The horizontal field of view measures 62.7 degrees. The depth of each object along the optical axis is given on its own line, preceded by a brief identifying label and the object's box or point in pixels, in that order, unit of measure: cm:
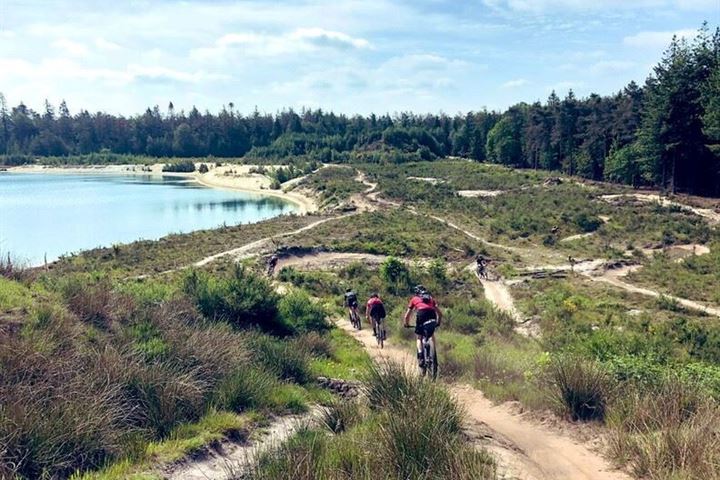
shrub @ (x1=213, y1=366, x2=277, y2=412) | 871
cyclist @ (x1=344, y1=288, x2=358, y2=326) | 1889
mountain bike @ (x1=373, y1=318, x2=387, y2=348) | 1593
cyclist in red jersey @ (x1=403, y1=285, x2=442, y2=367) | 1145
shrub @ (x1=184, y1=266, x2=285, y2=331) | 1450
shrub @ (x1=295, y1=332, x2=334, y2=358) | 1346
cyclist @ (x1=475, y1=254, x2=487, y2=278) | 2964
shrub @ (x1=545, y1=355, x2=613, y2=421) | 859
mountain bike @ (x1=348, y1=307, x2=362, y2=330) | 1875
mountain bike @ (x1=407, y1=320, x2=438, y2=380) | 1139
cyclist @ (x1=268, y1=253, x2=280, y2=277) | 2888
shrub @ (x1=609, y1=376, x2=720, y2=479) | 620
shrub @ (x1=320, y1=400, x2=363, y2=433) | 773
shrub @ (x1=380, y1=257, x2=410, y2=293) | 2622
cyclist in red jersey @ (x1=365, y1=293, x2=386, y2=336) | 1578
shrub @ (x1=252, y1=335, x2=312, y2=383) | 1072
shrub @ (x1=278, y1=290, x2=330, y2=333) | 1639
